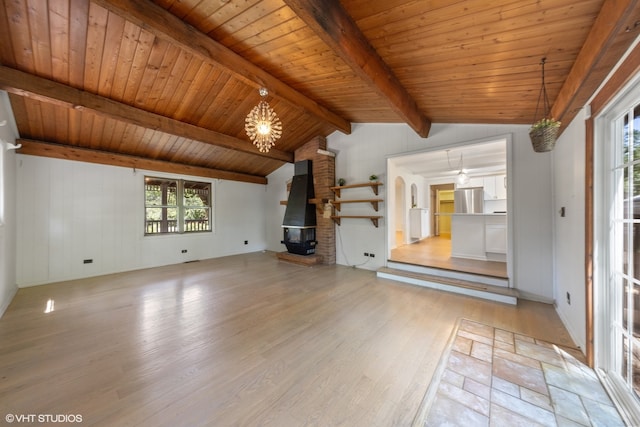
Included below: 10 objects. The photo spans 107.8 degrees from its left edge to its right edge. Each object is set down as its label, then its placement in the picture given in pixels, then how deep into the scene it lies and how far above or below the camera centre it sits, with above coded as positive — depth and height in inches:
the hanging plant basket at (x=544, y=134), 76.7 +24.6
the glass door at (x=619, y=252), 59.0 -12.8
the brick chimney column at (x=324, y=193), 219.9 +17.1
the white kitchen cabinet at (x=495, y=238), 192.9 -24.8
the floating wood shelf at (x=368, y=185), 190.6 +21.3
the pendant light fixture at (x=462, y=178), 222.4 +29.7
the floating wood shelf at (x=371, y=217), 194.7 -5.6
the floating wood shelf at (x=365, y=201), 194.1 +8.1
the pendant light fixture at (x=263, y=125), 115.8 +44.3
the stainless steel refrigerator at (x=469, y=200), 258.4 +9.6
